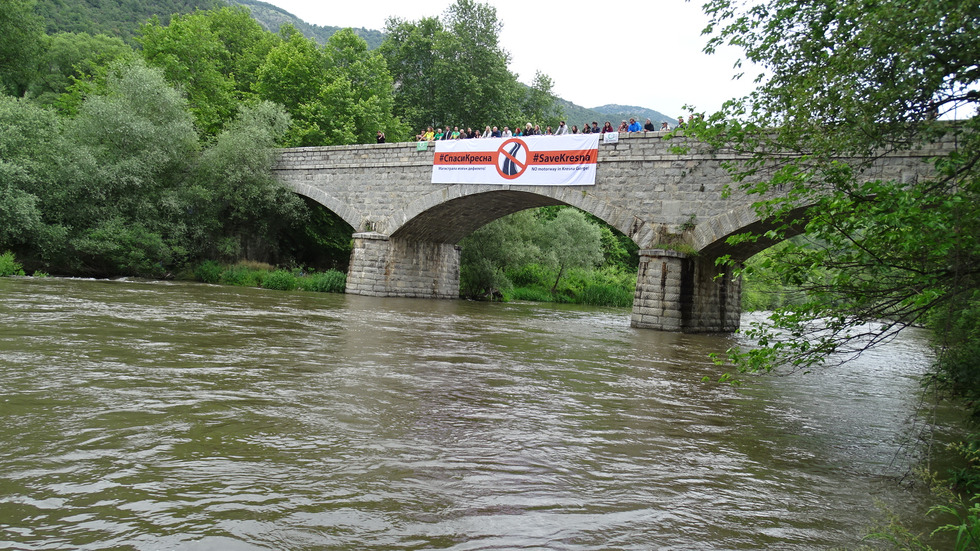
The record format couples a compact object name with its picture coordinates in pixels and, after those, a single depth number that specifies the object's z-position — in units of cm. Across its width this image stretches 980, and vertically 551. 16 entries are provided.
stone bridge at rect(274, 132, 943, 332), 1619
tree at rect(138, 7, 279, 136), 3133
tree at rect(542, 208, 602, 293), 3294
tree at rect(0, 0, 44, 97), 3625
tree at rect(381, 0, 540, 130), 3538
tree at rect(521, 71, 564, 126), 4009
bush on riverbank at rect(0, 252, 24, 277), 1773
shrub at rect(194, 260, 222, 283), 2370
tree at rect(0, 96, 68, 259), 1866
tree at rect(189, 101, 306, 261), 2361
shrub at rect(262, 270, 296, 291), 2333
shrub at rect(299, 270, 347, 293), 2358
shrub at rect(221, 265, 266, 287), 2372
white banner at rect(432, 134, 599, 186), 1803
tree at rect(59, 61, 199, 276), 2067
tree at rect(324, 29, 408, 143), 3068
